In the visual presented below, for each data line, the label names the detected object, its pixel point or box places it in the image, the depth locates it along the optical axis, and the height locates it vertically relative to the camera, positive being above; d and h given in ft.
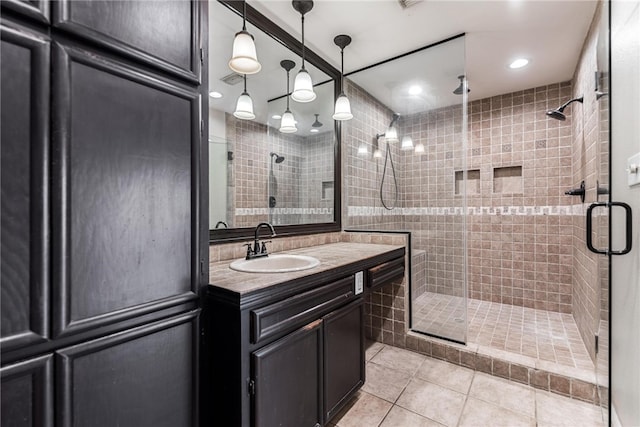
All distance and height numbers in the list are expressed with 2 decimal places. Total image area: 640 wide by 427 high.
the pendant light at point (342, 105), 7.43 +2.92
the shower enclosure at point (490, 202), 6.53 +0.37
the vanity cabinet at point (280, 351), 3.36 -1.91
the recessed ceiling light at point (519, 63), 8.47 +4.69
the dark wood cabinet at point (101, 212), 2.14 +0.01
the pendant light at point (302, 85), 6.27 +3.00
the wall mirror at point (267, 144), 5.55 +1.70
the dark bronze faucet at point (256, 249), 5.51 -0.73
